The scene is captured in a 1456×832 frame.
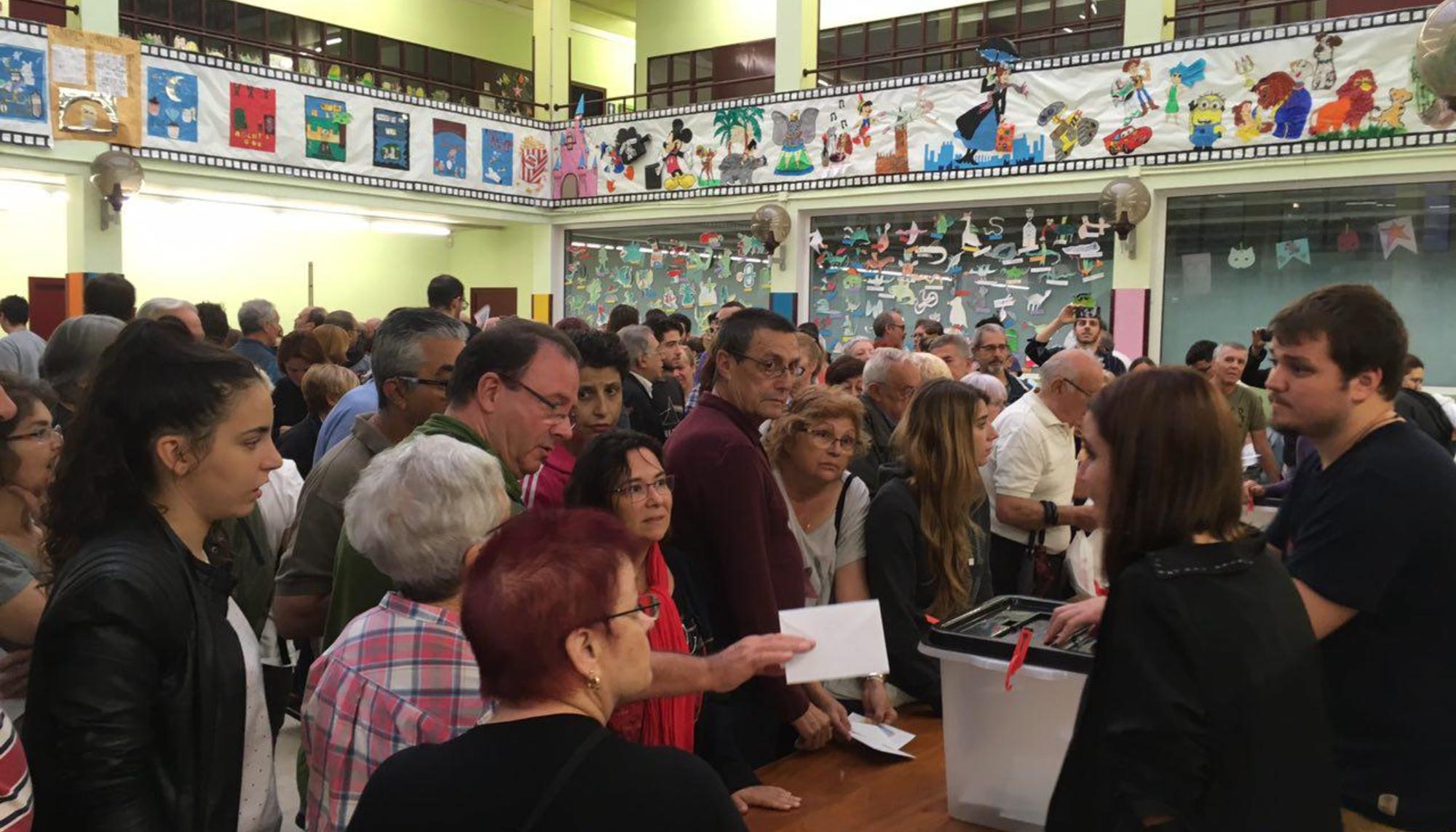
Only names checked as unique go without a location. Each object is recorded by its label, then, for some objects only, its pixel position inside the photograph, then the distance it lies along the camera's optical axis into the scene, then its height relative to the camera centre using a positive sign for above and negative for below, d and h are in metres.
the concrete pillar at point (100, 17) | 9.83 +2.51
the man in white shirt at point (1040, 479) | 4.20 -0.58
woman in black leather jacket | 1.55 -0.44
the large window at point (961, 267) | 10.21 +0.55
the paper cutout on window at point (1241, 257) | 9.51 +0.62
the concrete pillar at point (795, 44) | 11.77 +2.89
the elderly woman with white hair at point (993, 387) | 5.08 -0.29
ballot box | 2.13 -0.77
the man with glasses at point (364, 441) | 2.61 -0.32
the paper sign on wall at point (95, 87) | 9.53 +1.87
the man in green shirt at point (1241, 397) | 7.26 -0.44
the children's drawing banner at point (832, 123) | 8.66 +1.83
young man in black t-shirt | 1.94 -0.49
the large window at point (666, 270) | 12.60 +0.54
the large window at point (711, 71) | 14.13 +3.17
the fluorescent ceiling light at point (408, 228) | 13.91 +1.05
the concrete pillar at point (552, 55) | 13.72 +3.14
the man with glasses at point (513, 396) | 2.46 -0.18
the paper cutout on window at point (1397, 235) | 8.82 +0.78
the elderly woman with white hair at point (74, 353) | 3.54 -0.16
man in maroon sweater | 2.64 -0.51
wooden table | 2.22 -0.99
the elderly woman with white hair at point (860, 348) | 7.02 -0.17
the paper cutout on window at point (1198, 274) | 9.68 +0.48
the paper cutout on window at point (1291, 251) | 9.27 +0.66
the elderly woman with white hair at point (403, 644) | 1.78 -0.54
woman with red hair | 1.21 -0.45
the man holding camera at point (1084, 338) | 7.64 -0.08
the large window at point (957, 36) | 11.16 +3.10
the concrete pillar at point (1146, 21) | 9.60 +2.62
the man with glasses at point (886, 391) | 4.79 -0.30
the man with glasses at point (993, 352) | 6.87 -0.17
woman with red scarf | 2.29 -0.58
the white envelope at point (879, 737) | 2.57 -0.97
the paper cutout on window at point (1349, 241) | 9.04 +0.74
